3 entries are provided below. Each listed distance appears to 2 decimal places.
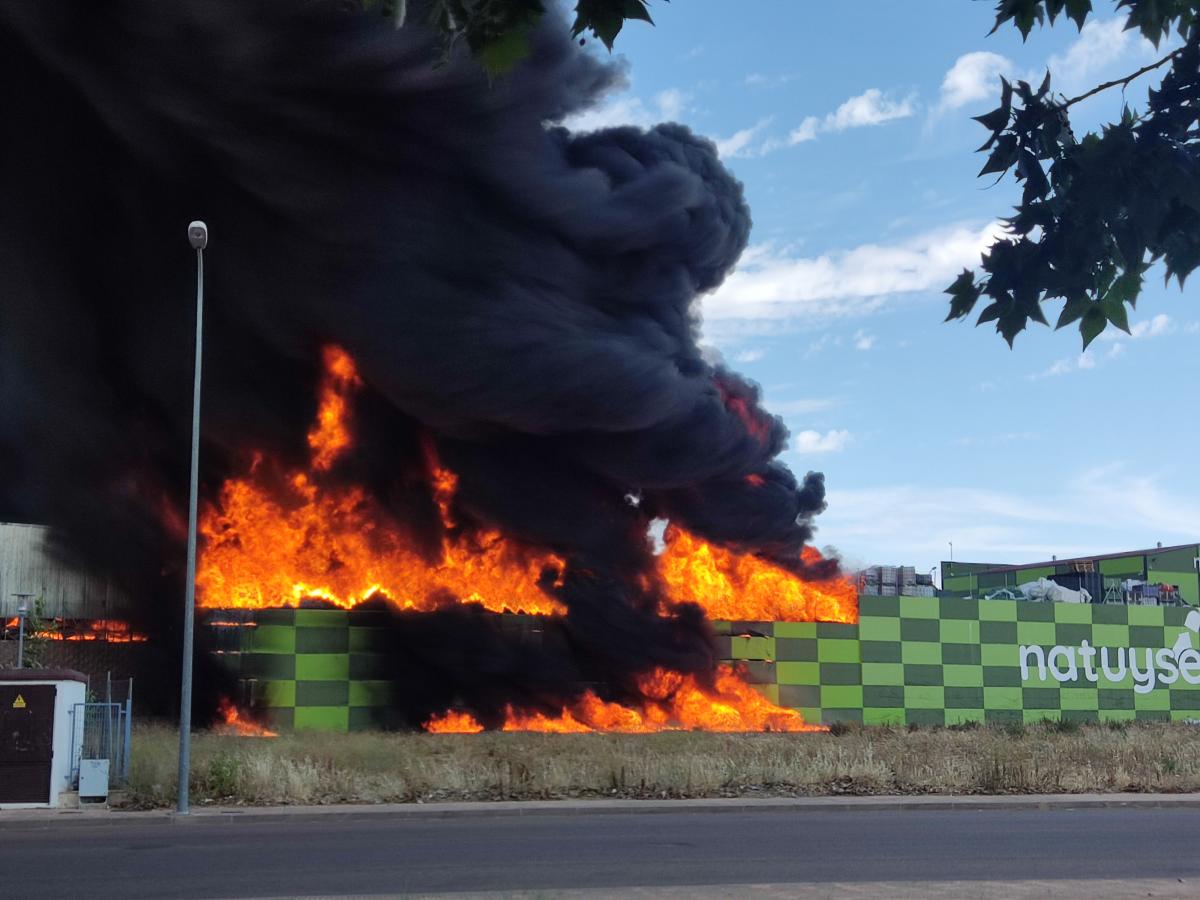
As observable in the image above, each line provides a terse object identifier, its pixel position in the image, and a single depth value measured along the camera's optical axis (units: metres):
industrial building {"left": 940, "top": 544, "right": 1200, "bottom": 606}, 37.12
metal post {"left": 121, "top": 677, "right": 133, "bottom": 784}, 16.16
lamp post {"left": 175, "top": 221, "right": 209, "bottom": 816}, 14.13
